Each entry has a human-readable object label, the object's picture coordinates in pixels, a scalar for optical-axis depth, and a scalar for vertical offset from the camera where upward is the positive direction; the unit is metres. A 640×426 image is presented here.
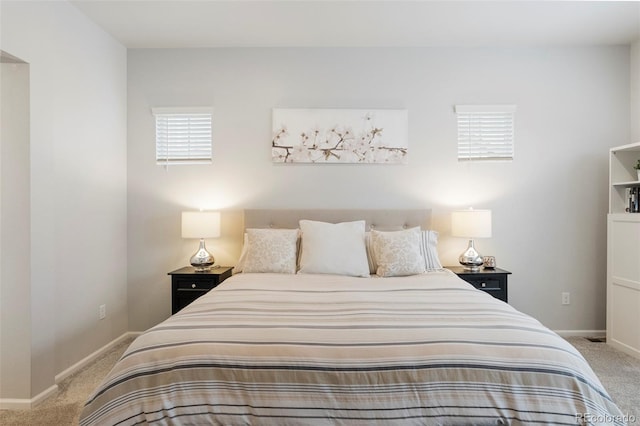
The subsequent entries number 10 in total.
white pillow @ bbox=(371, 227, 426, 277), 2.73 -0.34
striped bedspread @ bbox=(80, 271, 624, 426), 1.30 -0.65
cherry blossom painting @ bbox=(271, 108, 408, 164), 3.42 +0.76
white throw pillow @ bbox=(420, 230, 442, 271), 2.99 -0.33
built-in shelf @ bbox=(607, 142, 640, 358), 2.91 -0.37
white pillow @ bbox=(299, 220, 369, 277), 2.74 -0.32
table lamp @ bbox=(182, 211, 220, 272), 3.13 -0.15
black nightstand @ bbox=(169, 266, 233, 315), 3.02 -0.65
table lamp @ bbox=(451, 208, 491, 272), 3.07 -0.15
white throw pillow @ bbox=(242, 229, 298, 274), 2.82 -0.34
